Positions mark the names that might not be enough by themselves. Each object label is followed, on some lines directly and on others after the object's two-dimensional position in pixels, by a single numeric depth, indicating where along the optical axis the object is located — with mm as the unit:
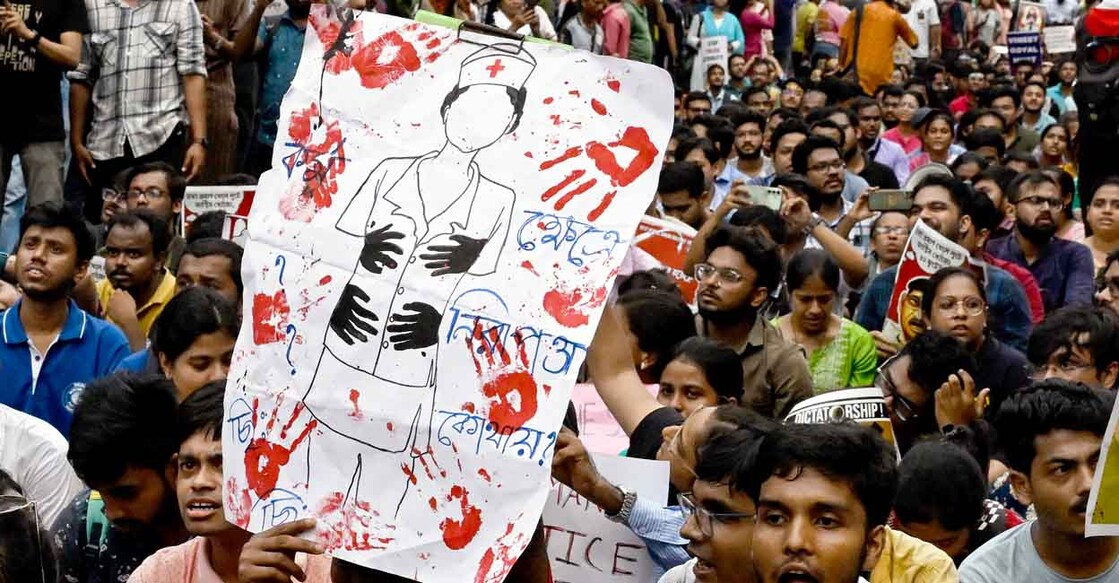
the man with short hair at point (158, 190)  9281
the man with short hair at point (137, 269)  7809
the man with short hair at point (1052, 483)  4371
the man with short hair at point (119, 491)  4551
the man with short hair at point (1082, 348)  6500
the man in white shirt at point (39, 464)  5324
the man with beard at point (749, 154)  13328
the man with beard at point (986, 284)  8250
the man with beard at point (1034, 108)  18922
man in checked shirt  9914
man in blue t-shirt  6758
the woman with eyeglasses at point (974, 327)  7184
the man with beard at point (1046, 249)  9477
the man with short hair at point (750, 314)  6695
